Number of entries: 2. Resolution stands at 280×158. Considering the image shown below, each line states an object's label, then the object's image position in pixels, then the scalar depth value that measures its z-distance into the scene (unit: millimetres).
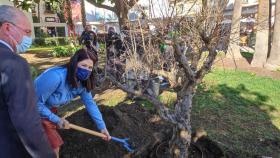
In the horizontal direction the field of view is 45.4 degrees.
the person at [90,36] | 8220
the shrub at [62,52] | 17411
